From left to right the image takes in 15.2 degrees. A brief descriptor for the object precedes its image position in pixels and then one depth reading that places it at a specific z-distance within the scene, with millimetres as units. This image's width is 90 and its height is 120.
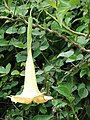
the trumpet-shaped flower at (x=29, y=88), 831
